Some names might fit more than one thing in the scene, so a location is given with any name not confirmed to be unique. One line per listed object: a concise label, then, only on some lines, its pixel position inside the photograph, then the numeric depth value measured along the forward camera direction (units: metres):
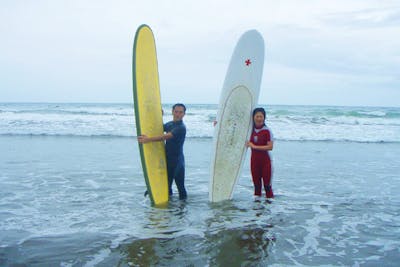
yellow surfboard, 5.41
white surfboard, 5.99
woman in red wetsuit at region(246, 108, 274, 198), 5.38
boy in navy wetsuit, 5.34
